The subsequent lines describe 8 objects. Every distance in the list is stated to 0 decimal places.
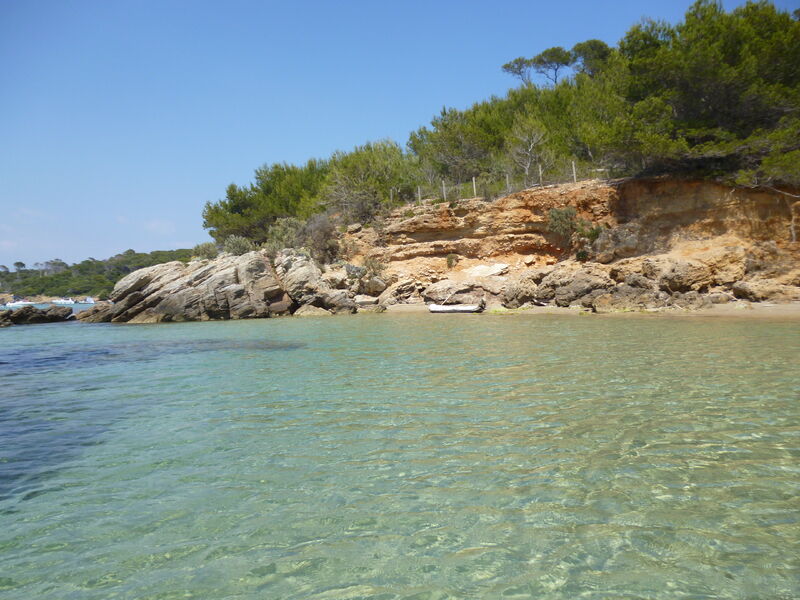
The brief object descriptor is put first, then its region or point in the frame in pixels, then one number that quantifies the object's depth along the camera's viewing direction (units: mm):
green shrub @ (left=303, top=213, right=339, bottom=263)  40281
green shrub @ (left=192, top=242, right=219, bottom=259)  49353
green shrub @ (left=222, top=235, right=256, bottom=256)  43219
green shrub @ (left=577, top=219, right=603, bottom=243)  30297
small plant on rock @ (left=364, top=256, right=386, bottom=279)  35928
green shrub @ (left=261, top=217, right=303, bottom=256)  42519
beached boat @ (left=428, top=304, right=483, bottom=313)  26378
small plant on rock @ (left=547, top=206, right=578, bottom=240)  31609
